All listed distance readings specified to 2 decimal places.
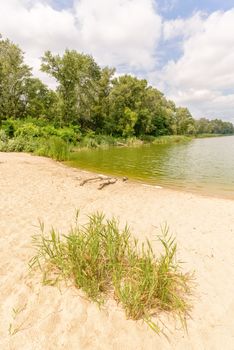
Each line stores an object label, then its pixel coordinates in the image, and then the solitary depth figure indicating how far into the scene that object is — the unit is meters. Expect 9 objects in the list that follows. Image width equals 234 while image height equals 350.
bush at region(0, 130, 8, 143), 20.27
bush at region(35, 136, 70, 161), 17.02
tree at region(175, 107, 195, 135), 68.06
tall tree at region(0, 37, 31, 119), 30.42
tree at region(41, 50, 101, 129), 32.69
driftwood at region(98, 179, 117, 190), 8.58
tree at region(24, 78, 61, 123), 34.78
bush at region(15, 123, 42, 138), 22.08
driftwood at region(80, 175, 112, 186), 9.00
